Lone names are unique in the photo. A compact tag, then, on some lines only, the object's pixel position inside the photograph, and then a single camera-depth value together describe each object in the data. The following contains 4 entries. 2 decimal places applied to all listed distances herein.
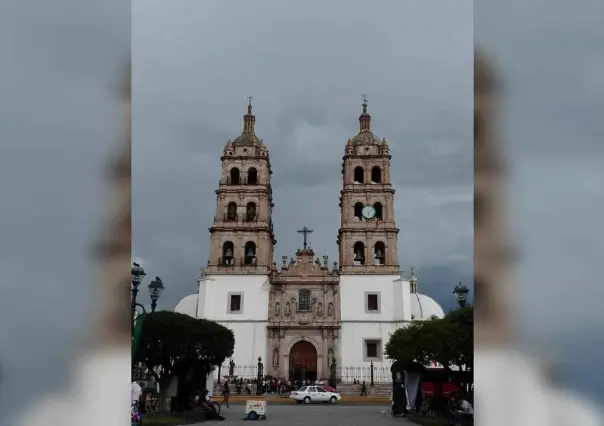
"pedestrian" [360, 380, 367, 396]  27.52
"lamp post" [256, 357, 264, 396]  27.36
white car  21.41
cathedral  32.78
